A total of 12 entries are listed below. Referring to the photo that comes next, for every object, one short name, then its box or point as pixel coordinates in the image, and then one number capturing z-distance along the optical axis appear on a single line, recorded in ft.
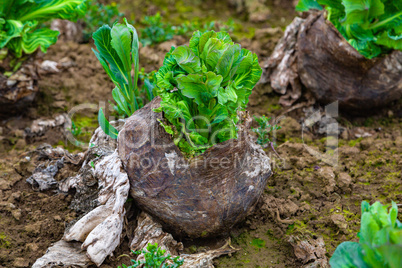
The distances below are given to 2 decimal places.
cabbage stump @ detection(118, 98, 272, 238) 7.66
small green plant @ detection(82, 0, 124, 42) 14.58
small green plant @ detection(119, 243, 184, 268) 6.98
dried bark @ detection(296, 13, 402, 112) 11.12
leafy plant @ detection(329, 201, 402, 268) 5.50
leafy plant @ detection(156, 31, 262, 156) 7.19
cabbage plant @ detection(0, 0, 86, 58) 11.61
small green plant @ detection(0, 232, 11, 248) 8.23
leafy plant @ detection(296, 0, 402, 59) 10.47
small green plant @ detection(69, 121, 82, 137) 11.37
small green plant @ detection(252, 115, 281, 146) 10.19
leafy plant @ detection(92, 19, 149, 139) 8.10
